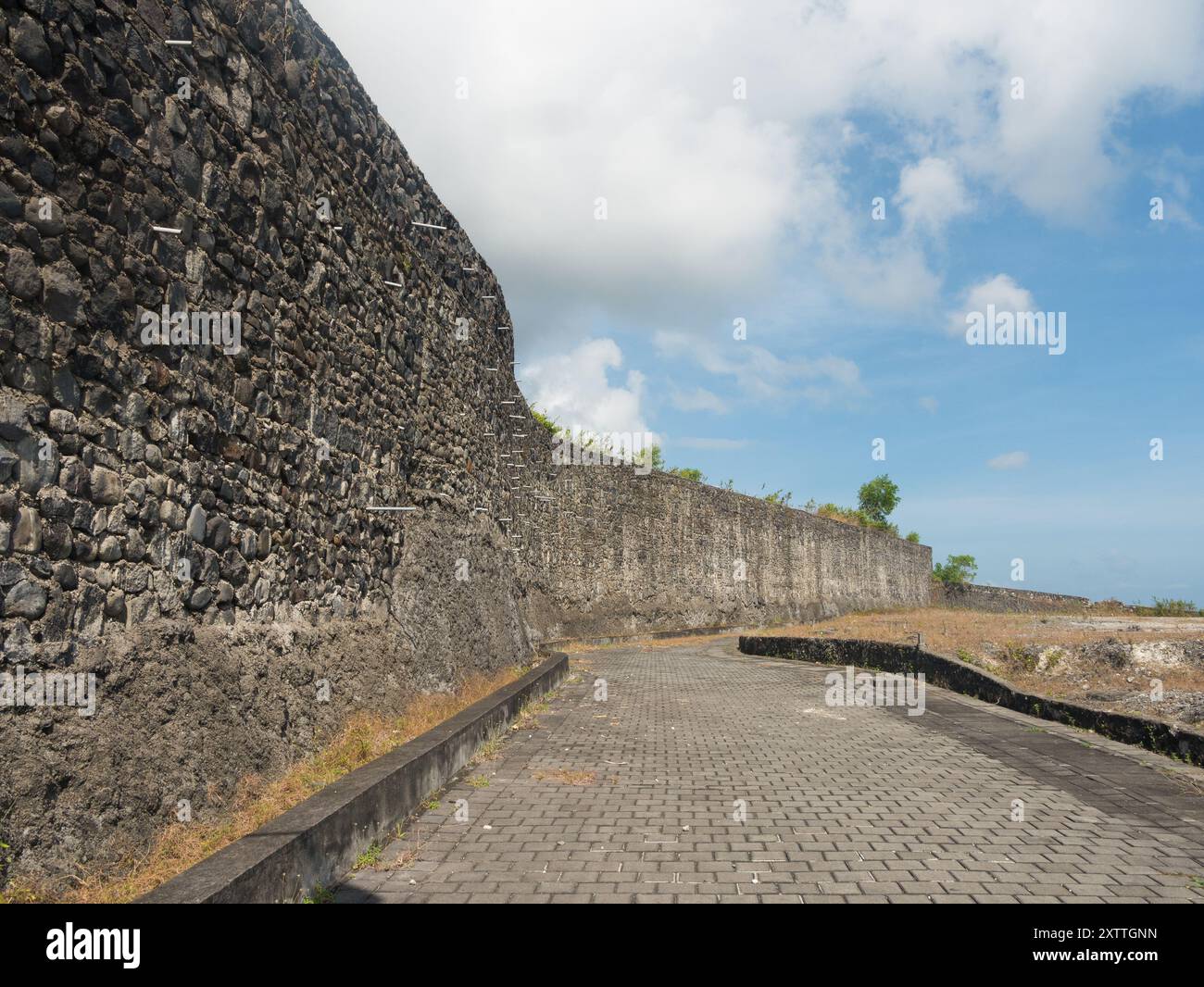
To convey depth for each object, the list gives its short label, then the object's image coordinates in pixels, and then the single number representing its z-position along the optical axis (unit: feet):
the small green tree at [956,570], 201.67
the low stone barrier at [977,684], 24.13
